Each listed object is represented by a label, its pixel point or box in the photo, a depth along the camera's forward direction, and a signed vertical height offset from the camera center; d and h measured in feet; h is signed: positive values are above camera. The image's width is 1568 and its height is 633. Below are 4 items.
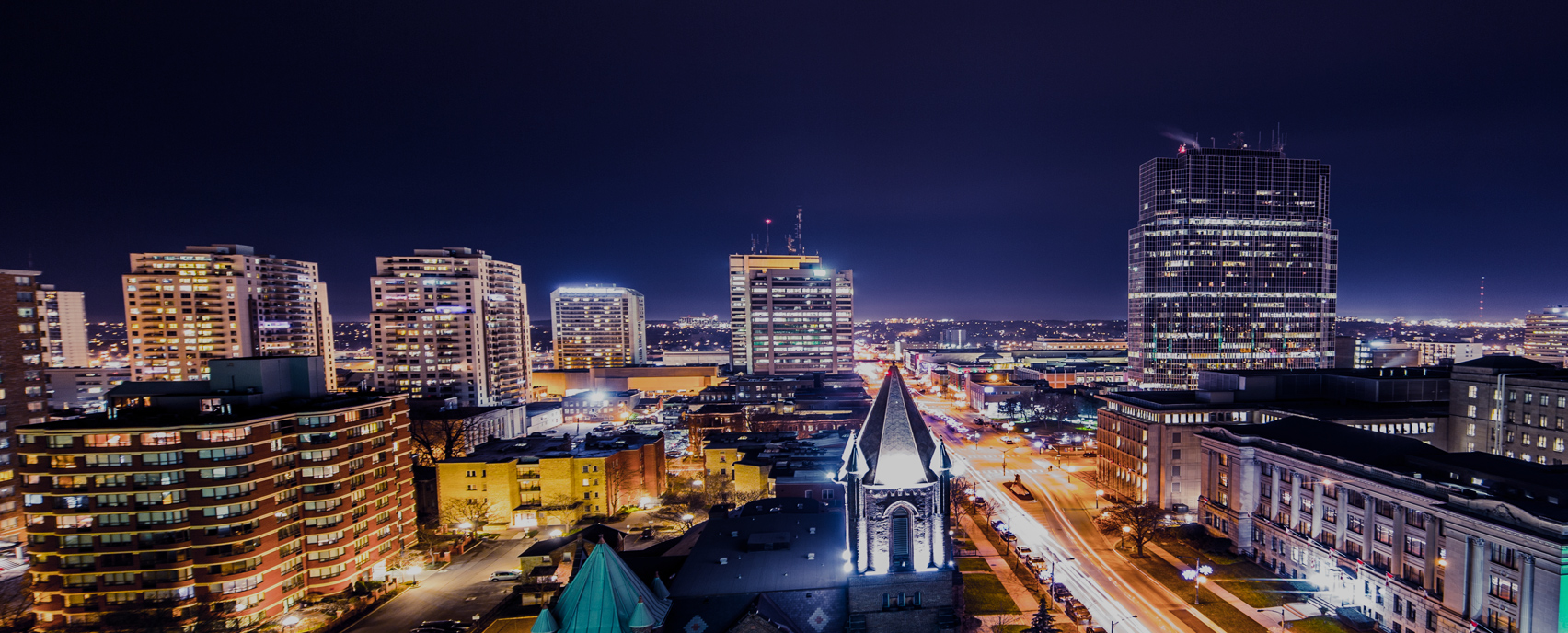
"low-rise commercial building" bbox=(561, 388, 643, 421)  584.40 -105.26
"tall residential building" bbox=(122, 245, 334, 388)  507.71 -3.76
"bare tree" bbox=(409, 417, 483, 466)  382.63 -87.17
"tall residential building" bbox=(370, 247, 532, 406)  530.27 -21.95
